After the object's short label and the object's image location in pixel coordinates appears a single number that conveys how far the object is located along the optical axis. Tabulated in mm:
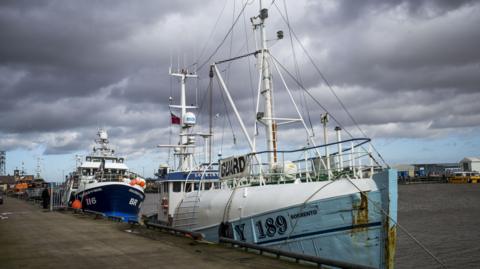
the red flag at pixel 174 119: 30641
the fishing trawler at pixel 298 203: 12312
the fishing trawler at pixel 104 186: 33438
